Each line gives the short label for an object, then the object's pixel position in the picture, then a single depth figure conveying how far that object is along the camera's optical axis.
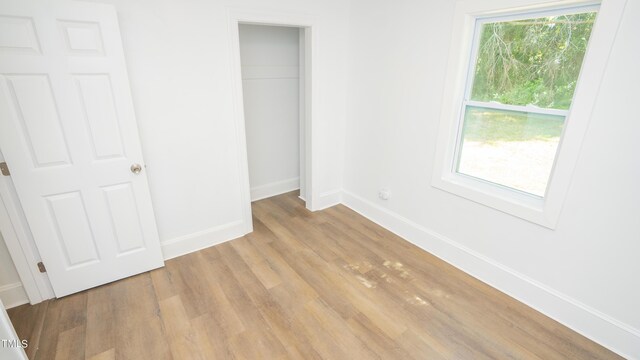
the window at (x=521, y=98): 1.88
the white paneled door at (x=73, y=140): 1.91
